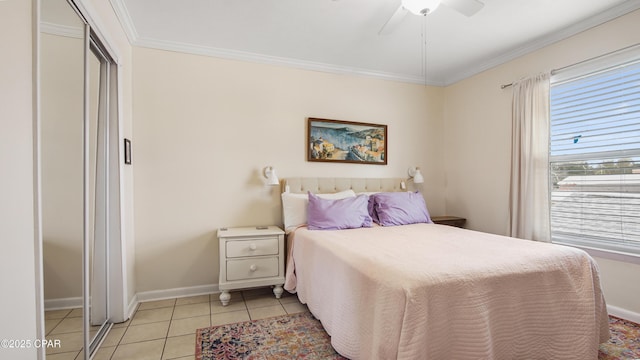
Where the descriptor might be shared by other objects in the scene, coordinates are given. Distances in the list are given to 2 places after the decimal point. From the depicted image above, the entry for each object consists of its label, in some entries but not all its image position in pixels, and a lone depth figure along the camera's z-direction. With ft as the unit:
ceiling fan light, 5.97
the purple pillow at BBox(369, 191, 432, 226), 9.96
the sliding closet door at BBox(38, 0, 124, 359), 4.28
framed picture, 11.16
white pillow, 9.92
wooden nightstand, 11.64
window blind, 7.54
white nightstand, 8.79
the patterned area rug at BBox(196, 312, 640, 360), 6.15
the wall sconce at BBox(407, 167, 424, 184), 12.07
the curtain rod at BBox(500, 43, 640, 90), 7.40
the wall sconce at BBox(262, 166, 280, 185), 9.98
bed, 4.41
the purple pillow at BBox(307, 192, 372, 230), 9.15
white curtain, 9.08
